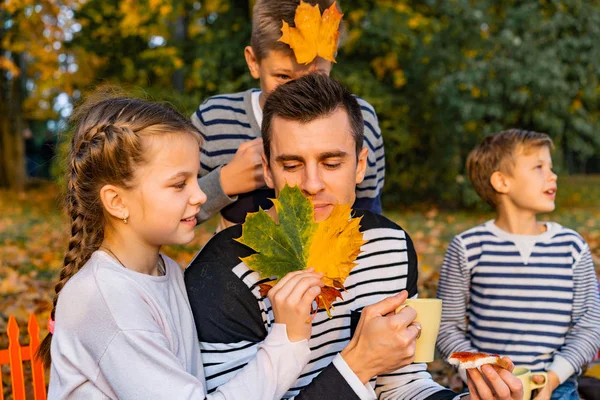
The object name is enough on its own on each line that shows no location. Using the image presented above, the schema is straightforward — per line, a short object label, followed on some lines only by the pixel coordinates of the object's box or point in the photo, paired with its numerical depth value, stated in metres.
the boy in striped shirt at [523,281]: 3.19
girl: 1.75
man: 2.11
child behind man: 2.61
